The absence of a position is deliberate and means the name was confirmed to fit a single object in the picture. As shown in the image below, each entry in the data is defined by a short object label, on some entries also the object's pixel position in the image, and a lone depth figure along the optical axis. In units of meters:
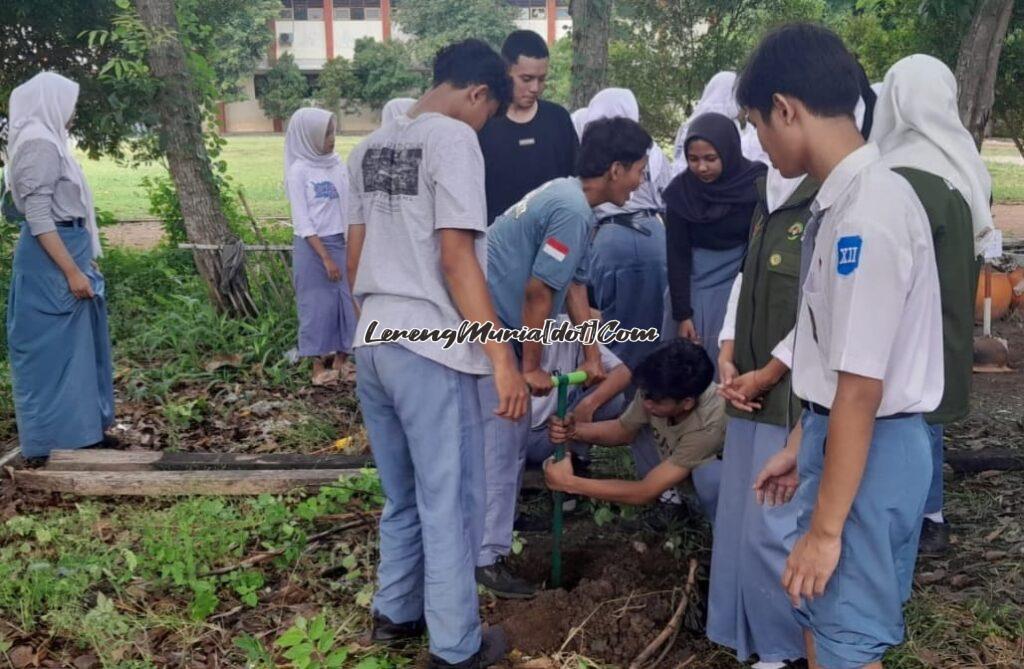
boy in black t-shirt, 4.71
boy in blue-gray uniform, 3.23
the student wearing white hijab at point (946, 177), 2.75
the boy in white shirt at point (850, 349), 1.67
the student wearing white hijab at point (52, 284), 4.39
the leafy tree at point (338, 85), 35.19
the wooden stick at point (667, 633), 2.95
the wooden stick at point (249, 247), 7.18
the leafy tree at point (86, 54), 7.86
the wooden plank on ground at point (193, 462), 4.41
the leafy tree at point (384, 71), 34.69
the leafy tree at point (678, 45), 12.36
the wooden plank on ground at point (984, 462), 4.36
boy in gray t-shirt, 2.61
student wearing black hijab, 3.86
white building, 40.28
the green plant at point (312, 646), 2.87
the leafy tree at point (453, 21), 33.19
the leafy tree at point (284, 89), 37.44
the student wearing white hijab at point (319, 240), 6.02
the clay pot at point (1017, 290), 7.51
